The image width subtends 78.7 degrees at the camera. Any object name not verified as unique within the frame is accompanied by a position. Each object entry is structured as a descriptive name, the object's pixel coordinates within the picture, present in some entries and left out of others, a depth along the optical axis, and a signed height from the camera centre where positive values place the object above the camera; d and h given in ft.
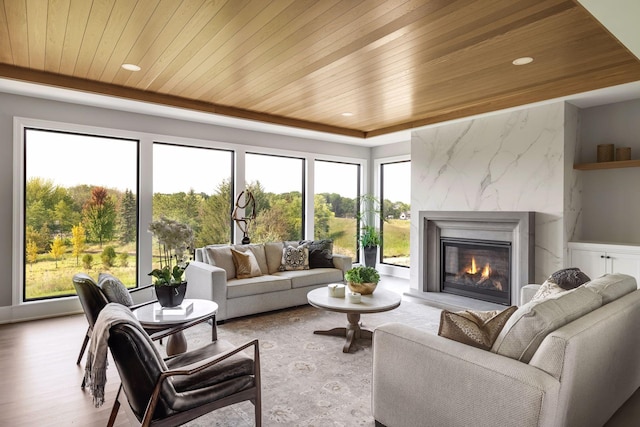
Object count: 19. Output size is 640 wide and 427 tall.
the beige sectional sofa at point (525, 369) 5.48 -2.49
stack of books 9.79 -2.62
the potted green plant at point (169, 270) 10.22 -1.53
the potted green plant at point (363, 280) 12.66 -2.25
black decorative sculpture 19.08 -0.12
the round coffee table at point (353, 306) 11.57 -2.87
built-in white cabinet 13.08 -1.68
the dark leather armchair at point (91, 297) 8.00 -1.78
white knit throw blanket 5.67 -2.06
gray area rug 8.13 -4.24
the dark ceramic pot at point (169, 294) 10.18 -2.21
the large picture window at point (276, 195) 20.70 +0.88
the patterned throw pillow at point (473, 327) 6.58 -2.01
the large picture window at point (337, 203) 23.59 +0.45
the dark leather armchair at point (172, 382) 5.70 -2.87
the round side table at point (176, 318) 9.34 -2.66
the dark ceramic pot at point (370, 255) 23.76 -2.71
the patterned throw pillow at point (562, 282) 8.87 -1.70
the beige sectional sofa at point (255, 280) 14.43 -2.80
